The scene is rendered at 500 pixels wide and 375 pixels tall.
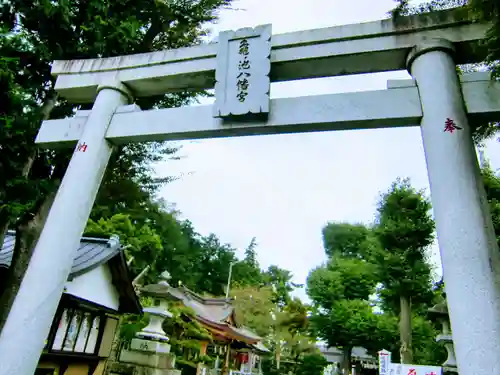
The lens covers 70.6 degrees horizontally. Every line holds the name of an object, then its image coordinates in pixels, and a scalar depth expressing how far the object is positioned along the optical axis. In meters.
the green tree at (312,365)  22.88
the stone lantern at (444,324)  6.85
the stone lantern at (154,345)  7.73
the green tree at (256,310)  25.42
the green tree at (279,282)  33.28
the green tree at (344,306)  20.41
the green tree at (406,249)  12.89
